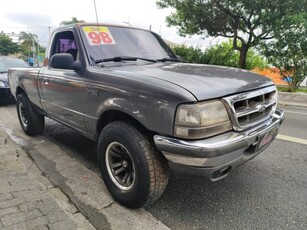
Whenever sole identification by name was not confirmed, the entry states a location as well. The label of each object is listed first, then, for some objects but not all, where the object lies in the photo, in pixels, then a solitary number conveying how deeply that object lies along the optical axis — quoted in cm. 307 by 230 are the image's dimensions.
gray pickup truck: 212
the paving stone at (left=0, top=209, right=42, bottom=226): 229
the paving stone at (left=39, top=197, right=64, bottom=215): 245
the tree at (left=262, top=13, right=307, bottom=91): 1042
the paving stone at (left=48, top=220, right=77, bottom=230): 224
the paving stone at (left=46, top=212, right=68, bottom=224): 233
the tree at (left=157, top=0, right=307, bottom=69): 1195
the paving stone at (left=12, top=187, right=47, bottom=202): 266
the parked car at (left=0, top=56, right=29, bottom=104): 779
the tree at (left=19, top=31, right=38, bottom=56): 6390
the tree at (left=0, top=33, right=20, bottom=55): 5875
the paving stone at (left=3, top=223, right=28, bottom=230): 221
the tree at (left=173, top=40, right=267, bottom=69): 1495
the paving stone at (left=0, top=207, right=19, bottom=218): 241
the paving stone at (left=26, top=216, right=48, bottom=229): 225
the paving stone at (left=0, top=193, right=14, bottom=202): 266
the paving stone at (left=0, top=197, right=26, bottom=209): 253
